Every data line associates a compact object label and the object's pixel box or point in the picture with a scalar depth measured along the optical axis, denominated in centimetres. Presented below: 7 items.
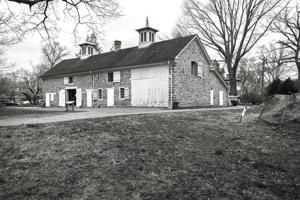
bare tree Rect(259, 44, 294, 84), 2562
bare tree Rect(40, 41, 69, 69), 4958
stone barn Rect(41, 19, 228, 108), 2128
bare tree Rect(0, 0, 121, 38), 1280
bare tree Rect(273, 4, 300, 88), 2573
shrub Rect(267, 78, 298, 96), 1552
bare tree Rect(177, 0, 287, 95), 2828
